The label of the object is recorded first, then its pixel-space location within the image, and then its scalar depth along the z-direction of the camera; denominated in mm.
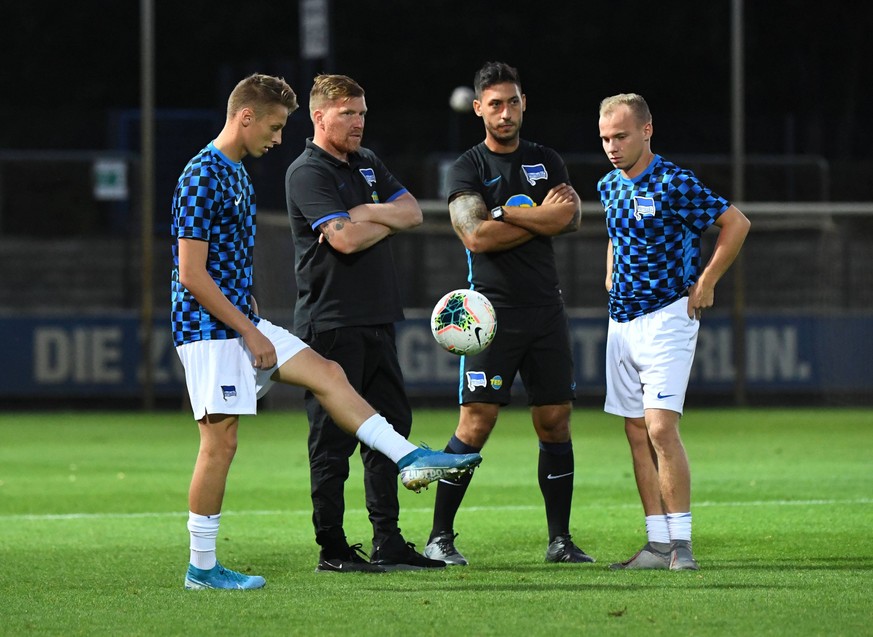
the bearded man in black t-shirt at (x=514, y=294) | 16219
